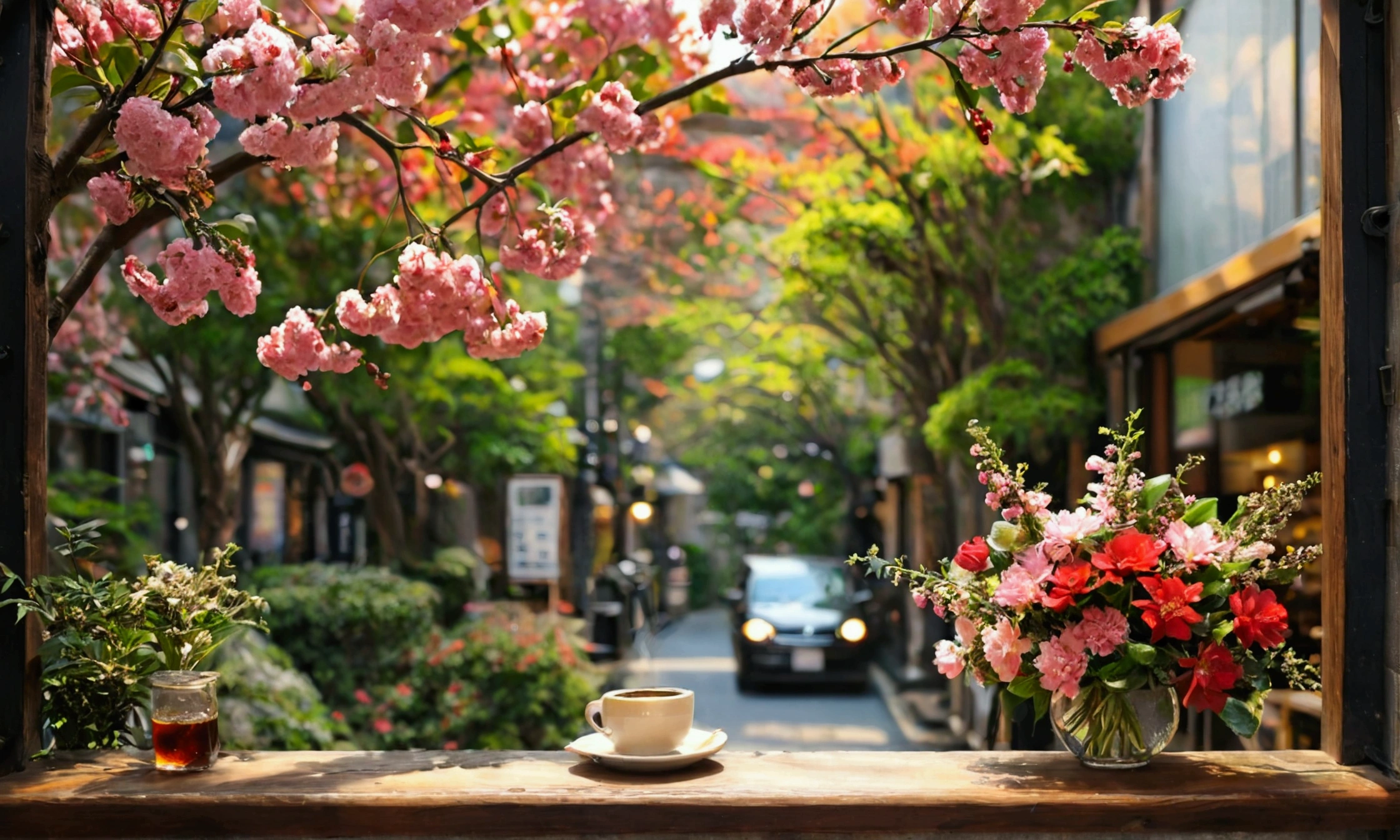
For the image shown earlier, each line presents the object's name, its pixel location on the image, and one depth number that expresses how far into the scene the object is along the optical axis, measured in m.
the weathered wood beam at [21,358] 2.65
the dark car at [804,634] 14.95
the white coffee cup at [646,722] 2.63
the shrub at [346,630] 9.59
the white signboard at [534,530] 14.55
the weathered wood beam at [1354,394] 2.58
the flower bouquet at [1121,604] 2.49
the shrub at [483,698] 8.89
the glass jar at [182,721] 2.66
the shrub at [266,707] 6.81
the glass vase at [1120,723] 2.60
